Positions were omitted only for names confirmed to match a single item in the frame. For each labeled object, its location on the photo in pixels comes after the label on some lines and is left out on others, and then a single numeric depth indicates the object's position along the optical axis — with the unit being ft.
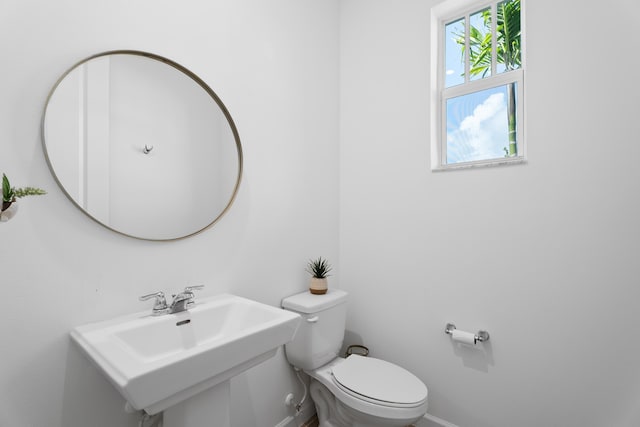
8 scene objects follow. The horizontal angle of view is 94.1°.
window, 5.03
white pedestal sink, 2.38
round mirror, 3.20
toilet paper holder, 4.79
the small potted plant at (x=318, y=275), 5.57
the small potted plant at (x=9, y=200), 1.96
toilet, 4.13
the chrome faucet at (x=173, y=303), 3.59
